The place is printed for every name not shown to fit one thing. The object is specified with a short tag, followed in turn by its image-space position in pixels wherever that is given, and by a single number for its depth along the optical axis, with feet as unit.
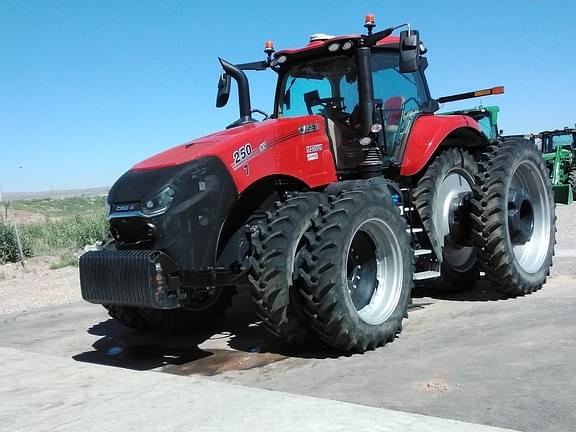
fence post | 42.80
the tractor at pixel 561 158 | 63.09
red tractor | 16.40
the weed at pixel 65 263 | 43.40
